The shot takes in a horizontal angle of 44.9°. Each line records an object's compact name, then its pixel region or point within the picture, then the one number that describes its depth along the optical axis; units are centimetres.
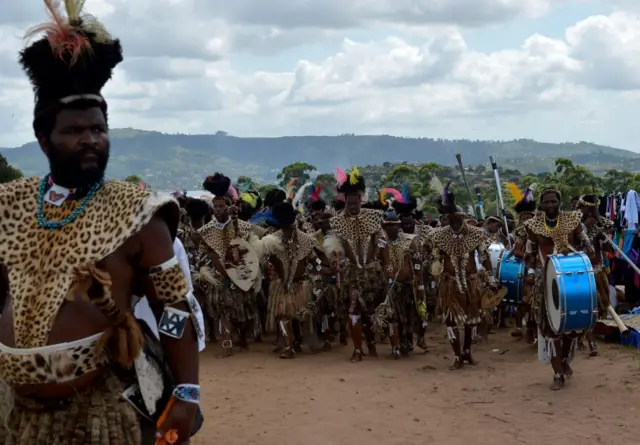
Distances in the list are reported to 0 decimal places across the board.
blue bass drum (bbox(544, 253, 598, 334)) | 747
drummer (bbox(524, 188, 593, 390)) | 791
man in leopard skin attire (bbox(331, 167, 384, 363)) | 935
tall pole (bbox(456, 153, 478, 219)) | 1271
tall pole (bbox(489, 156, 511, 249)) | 1211
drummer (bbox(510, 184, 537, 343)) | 908
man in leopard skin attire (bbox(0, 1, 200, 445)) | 247
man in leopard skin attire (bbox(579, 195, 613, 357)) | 955
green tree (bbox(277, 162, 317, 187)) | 4509
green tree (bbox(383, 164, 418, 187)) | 3999
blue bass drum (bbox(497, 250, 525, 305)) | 1082
